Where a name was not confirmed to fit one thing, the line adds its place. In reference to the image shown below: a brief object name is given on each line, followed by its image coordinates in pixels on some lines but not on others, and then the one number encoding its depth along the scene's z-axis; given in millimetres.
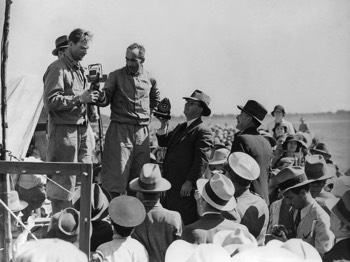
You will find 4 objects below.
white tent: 6030
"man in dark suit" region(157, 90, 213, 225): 4871
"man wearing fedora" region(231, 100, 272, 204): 4926
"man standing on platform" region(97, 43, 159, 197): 4945
